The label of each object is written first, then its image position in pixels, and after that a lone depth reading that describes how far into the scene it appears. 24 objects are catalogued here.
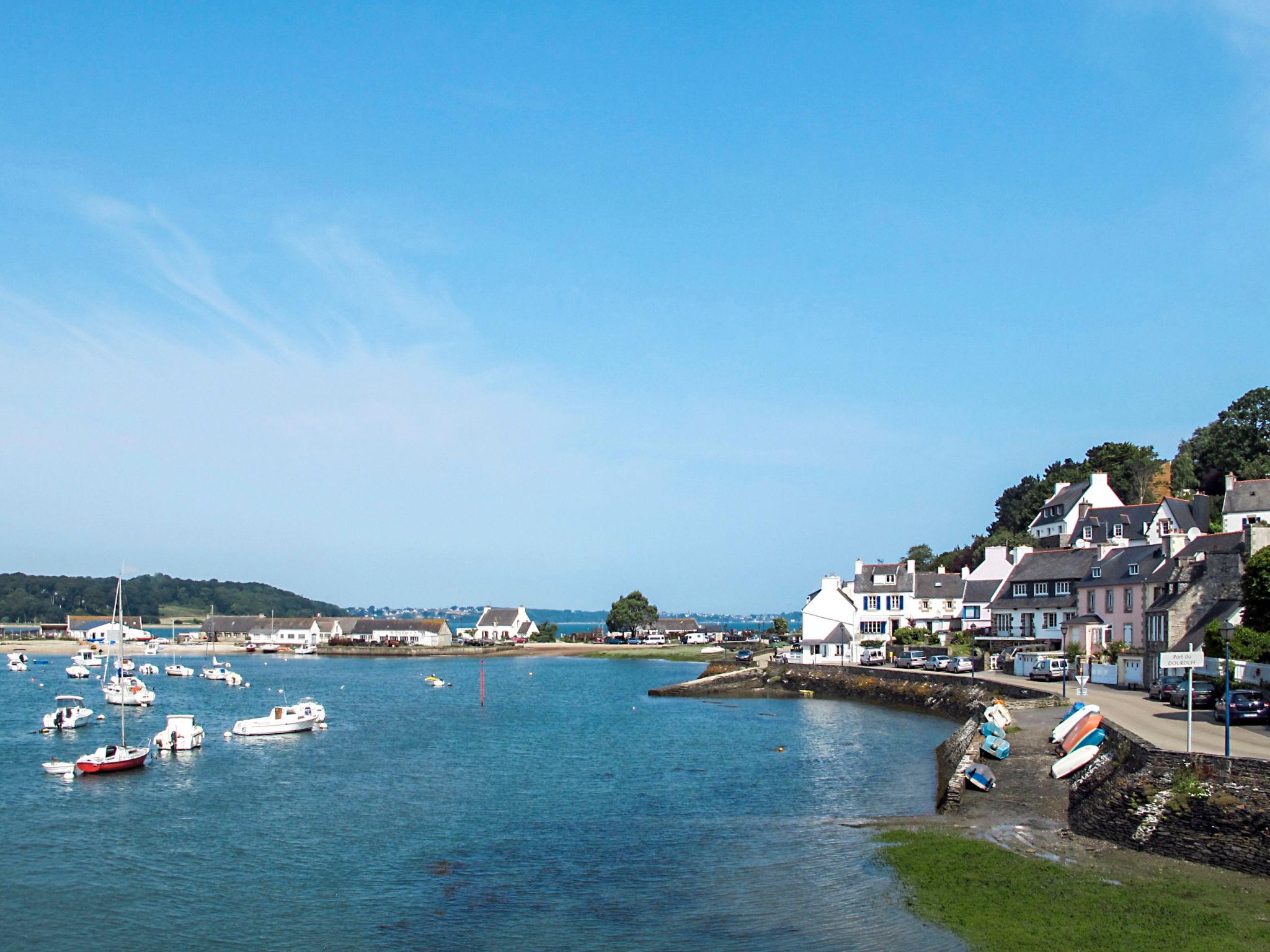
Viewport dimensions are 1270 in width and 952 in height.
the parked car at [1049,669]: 66.31
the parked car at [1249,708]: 37.59
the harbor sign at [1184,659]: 29.70
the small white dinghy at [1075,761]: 37.25
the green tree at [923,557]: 146.74
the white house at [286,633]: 191.75
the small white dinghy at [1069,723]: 41.50
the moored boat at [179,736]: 56.06
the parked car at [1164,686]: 47.31
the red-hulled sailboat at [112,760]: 48.28
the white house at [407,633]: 193.38
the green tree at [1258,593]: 44.78
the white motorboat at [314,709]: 66.62
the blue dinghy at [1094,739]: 38.03
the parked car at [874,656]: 95.38
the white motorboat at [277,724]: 63.56
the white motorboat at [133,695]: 81.88
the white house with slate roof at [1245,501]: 88.62
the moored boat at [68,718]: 65.38
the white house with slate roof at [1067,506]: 108.94
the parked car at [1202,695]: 43.22
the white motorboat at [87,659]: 137.25
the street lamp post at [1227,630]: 33.38
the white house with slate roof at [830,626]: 101.03
